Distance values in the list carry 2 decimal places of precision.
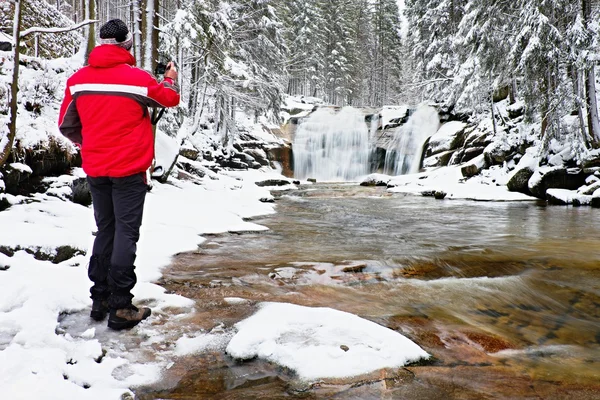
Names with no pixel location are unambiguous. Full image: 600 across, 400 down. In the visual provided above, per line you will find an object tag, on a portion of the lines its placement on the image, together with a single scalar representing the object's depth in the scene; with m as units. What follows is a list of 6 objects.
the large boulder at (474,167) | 18.86
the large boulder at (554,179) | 13.39
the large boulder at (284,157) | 27.78
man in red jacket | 2.74
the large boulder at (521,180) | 14.96
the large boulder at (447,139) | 23.25
